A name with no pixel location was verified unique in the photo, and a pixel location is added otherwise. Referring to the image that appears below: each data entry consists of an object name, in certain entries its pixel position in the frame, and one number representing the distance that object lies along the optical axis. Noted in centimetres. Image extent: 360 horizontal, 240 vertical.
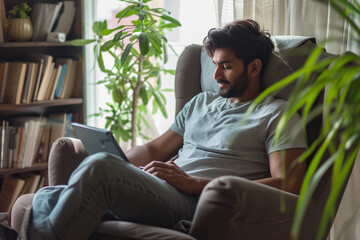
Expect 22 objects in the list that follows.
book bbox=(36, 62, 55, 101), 274
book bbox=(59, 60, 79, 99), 286
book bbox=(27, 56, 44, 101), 272
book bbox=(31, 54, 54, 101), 274
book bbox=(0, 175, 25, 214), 273
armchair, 131
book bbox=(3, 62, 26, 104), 265
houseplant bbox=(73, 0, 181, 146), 253
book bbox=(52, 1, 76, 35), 281
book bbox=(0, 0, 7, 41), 263
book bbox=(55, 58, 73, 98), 283
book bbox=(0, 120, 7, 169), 264
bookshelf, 270
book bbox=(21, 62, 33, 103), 269
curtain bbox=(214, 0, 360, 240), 196
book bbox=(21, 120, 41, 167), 273
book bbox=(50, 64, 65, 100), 281
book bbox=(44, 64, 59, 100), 280
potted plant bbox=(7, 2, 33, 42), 268
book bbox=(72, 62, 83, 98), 289
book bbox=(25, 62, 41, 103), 270
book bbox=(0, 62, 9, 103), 264
